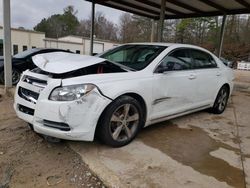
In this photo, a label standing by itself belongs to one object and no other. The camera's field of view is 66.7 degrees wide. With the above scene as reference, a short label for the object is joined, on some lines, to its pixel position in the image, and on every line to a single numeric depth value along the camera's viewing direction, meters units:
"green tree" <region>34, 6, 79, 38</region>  42.70
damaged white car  2.11
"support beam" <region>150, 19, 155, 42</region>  9.30
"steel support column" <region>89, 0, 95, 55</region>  7.17
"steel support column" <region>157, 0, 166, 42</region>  5.98
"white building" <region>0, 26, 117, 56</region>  23.04
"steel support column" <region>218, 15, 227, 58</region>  7.32
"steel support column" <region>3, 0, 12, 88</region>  4.41
